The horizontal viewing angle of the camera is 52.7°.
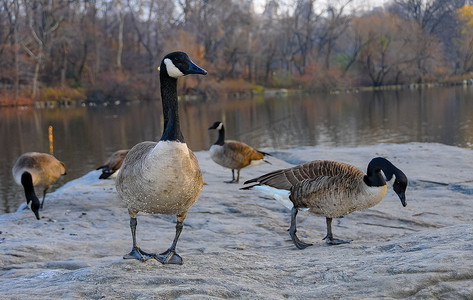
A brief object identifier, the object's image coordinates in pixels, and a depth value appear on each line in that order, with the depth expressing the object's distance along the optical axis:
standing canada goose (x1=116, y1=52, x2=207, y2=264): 3.52
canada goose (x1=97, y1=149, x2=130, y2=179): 8.20
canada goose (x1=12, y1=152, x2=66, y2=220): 7.51
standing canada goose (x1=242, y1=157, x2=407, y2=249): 4.74
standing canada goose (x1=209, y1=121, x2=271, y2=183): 9.13
